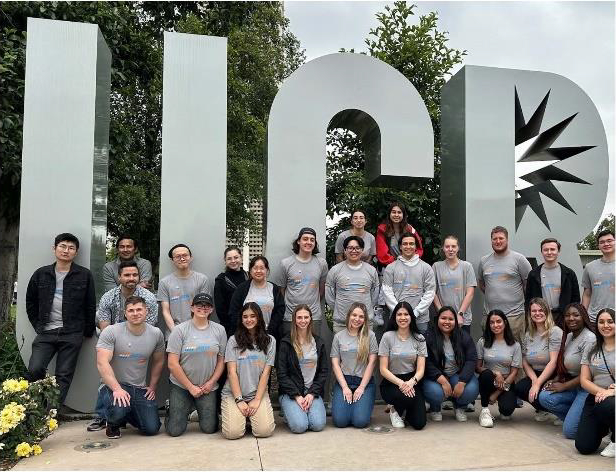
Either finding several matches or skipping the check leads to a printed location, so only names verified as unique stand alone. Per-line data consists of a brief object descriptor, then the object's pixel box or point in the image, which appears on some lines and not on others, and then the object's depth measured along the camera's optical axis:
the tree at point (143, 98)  7.49
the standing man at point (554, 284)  5.42
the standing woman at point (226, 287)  5.32
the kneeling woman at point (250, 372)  4.52
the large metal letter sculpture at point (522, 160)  6.34
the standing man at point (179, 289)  5.13
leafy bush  3.92
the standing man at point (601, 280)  5.27
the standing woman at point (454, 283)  5.53
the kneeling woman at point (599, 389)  4.08
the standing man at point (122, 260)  5.45
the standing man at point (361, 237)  5.54
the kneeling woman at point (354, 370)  4.79
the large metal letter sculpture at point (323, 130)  5.73
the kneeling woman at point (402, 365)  4.79
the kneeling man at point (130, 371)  4.45
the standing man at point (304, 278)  5.32
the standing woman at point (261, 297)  5.02
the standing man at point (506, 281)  5.59
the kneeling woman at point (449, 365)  4.94
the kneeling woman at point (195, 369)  4.61
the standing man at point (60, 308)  4.99
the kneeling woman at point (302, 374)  4.67
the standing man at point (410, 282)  5.30
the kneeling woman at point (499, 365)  4.98
